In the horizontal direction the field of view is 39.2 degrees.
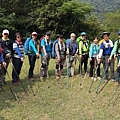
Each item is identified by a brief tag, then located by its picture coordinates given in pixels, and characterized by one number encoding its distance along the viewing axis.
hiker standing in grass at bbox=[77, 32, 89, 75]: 7.84
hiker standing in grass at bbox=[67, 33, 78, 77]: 7.82
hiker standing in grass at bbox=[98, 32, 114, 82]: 7.14
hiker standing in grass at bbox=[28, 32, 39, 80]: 7.44
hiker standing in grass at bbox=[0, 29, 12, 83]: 6.61
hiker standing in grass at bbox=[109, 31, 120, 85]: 7.00
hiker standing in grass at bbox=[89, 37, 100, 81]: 7.73
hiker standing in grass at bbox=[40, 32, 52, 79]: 7.65
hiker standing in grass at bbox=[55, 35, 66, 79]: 7.68
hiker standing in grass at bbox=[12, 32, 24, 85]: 7.02
